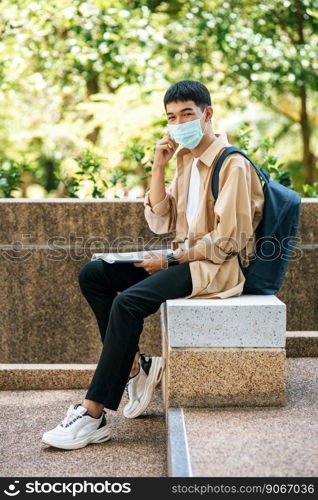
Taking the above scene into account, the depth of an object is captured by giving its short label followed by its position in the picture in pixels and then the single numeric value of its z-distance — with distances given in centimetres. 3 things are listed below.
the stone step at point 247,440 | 625
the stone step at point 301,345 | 1027
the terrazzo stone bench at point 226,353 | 792
